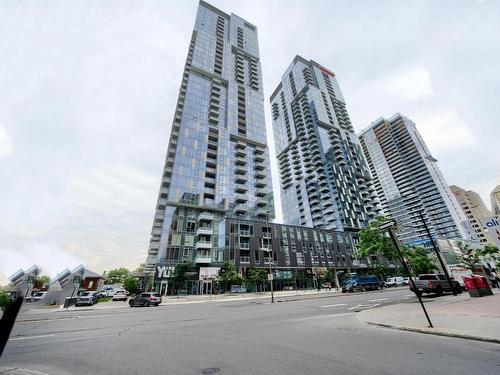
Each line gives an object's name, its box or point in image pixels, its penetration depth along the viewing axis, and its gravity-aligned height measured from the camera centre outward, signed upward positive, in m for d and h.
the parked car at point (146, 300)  24.27 -0.12
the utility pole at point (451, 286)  18.34 -0.12
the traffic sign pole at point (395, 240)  7.98 +1.59
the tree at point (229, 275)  40.94 +3.37
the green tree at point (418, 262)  24.09 +2.91
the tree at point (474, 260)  21.48 +2.48
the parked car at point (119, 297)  35.94 +0.42
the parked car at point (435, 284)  18.27 +0.07
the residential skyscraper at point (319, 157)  89.81 +59.36
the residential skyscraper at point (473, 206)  134.10 +46.17
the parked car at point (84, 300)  25.27 +0.15
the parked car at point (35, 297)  41.62 +1.22
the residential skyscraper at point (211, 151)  49.31 +38.04
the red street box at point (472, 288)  15.62 -0.29
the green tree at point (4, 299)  4.05 +0.11
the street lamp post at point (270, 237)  26.76 +12.55
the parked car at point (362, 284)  31.92 +0.58
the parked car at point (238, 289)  42.29 +0.98
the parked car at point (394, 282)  44.62 +0.98
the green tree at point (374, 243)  19.22 +3.71
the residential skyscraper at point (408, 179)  120.82 +62.33
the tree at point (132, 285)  50.79 +3.08
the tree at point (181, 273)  40.97 +4.12
